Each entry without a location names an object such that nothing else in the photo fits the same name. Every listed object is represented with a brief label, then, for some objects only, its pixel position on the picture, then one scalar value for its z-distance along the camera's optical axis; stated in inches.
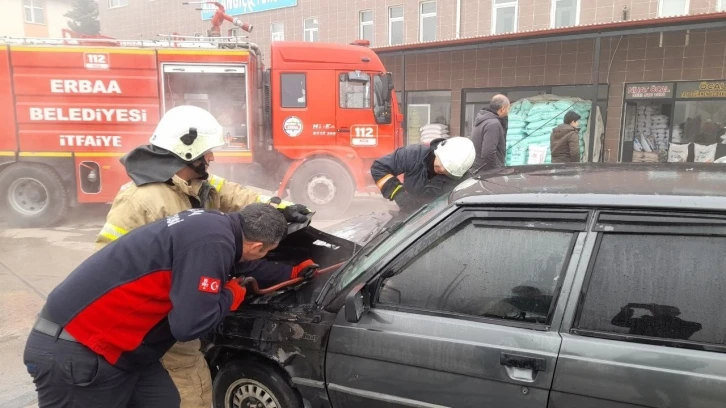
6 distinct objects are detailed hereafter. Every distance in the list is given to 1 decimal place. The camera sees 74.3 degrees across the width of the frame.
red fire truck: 270.2
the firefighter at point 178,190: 86.1
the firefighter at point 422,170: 134.1
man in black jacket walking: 215.6
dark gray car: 58.5
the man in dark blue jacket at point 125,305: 67.6
